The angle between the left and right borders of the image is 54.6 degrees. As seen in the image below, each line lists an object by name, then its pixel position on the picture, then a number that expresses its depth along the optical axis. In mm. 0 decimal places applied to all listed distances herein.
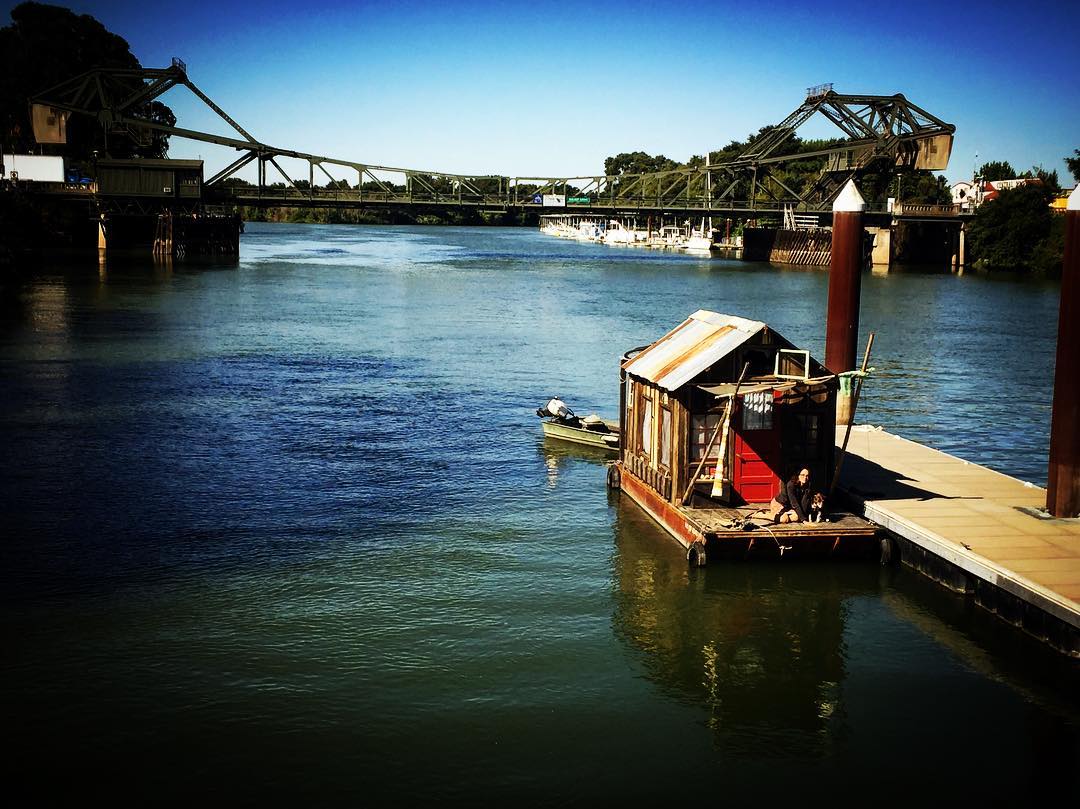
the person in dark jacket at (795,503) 22656
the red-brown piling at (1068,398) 21500
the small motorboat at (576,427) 33844
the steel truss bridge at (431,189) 128875
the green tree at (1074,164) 104000
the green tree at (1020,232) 122000
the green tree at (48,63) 129625
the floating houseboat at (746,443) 22438
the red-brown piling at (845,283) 29844
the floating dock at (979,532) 18453
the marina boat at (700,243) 181875
